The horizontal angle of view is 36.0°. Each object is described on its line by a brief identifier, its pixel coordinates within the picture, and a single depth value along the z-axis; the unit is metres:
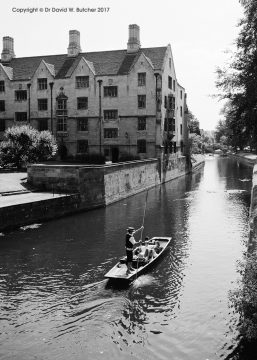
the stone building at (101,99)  57.53
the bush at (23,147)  44.53
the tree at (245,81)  32.09
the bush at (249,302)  11.14
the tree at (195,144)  109.42
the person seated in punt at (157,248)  21.53
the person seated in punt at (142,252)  19.45
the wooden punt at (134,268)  17.41
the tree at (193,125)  135.98
